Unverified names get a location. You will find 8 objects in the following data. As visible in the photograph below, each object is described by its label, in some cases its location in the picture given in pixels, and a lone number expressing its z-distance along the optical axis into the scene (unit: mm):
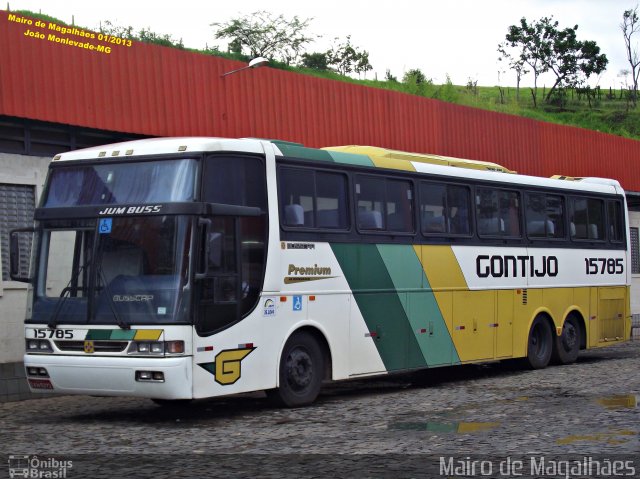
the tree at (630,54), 98500
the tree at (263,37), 64688
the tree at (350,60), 76750
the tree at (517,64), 101088
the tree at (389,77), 72856
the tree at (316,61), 70938
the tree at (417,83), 62897
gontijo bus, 11570
